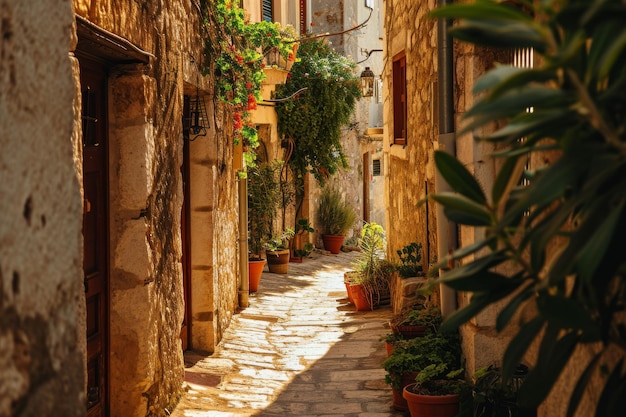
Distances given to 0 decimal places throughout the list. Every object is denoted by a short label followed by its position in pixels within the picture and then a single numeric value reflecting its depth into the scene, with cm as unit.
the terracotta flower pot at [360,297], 930
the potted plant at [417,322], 604
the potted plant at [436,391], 475
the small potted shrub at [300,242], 1471
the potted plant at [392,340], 601
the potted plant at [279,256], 1258
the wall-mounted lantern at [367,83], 1394
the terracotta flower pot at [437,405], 474
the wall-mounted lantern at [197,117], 701
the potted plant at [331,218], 1658
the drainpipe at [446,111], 523
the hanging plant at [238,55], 746
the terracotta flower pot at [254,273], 1059
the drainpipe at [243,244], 945
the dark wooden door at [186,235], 715
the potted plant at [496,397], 418
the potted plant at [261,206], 1192
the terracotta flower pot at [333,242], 1631
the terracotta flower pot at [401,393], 532
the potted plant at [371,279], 929
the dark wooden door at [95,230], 443
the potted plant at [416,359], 526
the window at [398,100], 909
